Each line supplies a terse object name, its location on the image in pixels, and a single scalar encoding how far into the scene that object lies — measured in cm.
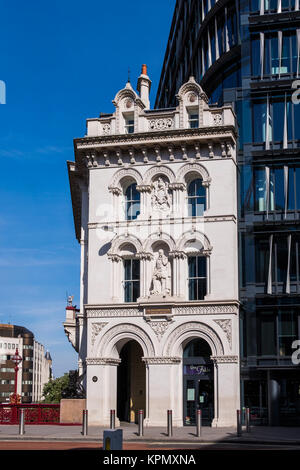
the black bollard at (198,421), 2739
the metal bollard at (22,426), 2860
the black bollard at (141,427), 2761
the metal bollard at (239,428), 2738
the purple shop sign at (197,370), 3541
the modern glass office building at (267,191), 3597
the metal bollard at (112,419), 2870
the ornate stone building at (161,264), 3484
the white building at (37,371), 18025
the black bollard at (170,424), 2759
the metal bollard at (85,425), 2797
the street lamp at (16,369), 4288
